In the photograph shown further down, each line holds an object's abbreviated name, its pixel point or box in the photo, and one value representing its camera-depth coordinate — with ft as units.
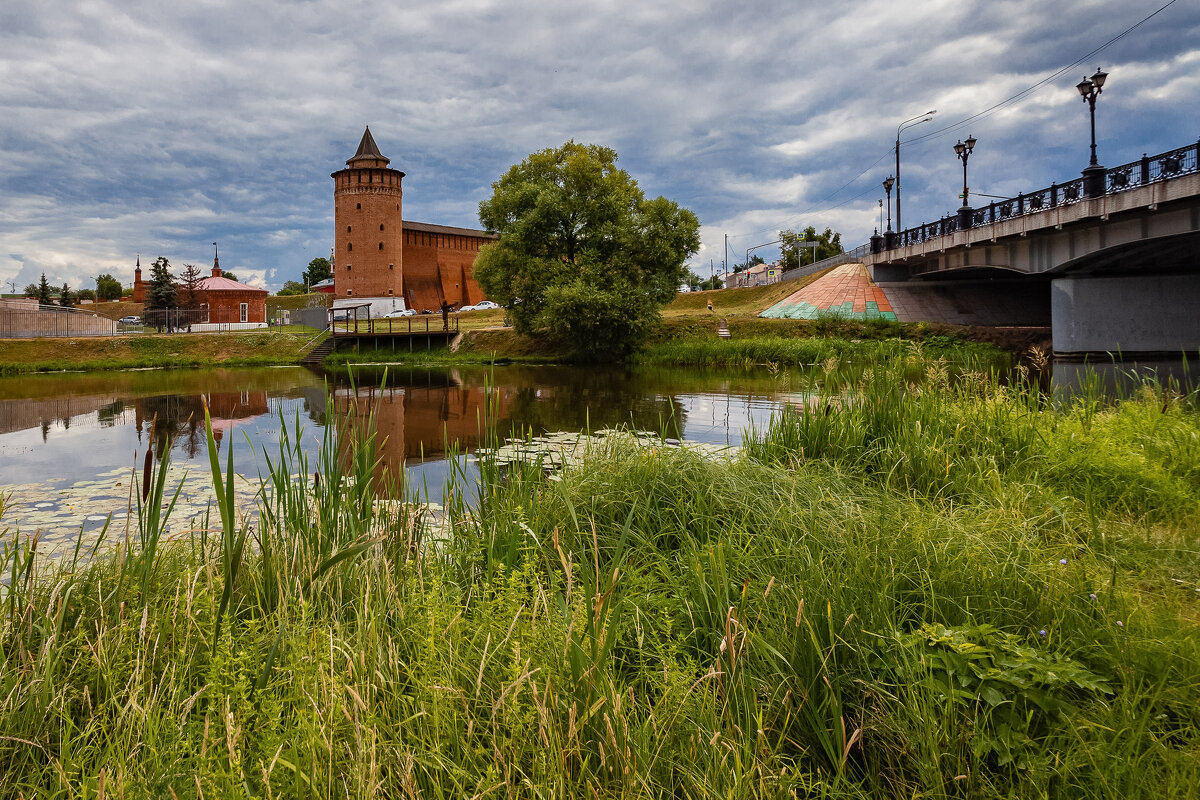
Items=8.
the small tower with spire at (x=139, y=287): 232.94
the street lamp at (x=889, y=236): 129.44
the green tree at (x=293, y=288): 351.03
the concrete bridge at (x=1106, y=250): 64.85
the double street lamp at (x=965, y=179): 97.81
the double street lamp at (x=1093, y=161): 65.98
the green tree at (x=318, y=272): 356.79
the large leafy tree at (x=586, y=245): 101.40
